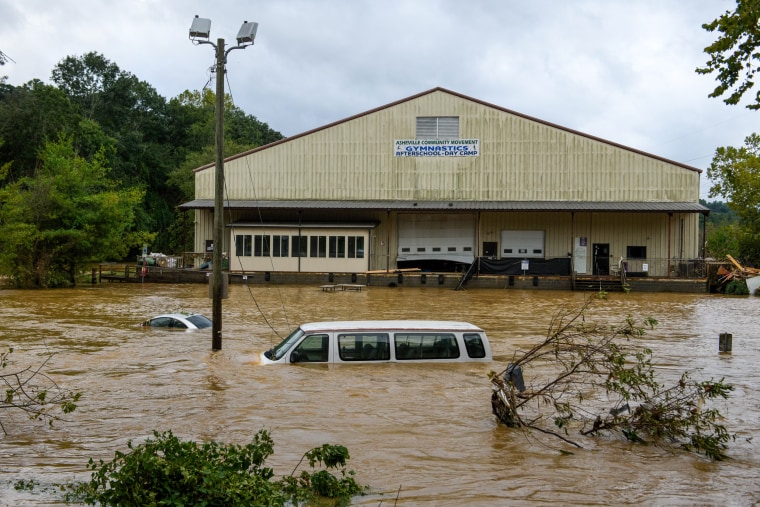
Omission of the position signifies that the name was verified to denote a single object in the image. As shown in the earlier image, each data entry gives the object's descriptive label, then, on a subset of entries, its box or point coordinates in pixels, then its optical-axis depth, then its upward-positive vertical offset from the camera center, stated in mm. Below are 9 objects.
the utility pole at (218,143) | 18344 +2810
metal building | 47812 +4266
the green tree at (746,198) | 51344 +4746
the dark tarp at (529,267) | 44969 -428
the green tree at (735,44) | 11596 +3555
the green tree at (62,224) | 40531 +1711
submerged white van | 14438 -1706
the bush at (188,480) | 6871 -2163
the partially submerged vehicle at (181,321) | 21750 -1966
